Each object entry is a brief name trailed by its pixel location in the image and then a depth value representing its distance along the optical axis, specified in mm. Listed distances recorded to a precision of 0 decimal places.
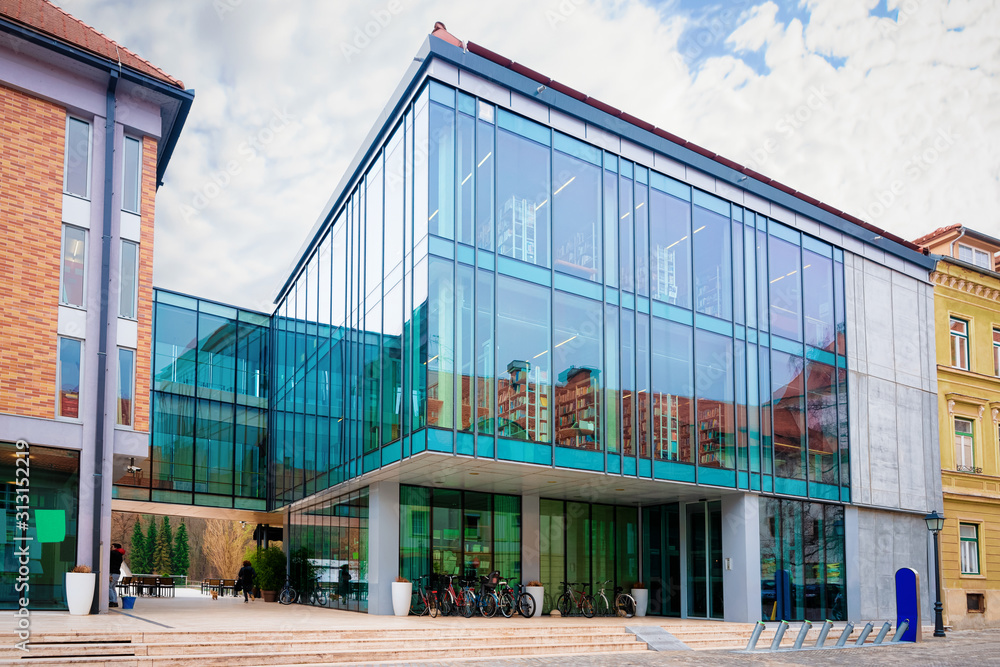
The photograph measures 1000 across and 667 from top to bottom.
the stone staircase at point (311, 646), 12797
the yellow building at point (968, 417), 28422
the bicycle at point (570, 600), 23969
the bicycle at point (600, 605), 24688
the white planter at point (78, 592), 16984
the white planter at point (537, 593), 22578
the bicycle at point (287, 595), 28764
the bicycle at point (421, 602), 21266
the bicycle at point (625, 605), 24766
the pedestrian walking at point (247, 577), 31219
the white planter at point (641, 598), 24797
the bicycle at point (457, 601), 21094
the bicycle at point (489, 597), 21203
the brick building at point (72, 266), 17625
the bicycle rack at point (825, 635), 17553
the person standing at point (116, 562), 22689
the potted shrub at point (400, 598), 20641
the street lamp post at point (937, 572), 23047
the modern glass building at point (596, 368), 19469
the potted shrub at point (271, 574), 30359
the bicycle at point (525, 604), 21938
